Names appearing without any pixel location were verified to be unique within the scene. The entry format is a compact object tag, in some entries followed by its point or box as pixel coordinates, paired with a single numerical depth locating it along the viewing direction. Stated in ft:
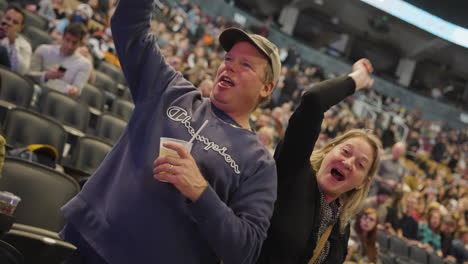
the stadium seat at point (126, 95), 19.70
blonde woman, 4.81
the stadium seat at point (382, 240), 20.66
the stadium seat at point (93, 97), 15.83
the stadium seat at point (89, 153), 10.90
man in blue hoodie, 3.57
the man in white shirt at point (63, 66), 13.19
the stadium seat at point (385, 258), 19.22
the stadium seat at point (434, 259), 22.10
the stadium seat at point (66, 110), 12.67
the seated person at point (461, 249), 23.65
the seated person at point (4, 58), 12.59
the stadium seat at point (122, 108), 16.14
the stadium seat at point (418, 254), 21.56
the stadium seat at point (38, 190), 6.64
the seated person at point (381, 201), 20.74
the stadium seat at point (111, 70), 21.47
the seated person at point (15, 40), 12.54
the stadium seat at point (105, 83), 18.87
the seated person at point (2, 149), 5.28
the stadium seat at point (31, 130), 9.64
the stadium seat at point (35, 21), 19.11
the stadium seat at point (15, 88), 11.67
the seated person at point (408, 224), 22.31
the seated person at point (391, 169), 21.52
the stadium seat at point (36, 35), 17.44
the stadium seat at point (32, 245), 4.72
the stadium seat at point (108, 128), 13.55
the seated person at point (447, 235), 24.02
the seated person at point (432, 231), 23.29
